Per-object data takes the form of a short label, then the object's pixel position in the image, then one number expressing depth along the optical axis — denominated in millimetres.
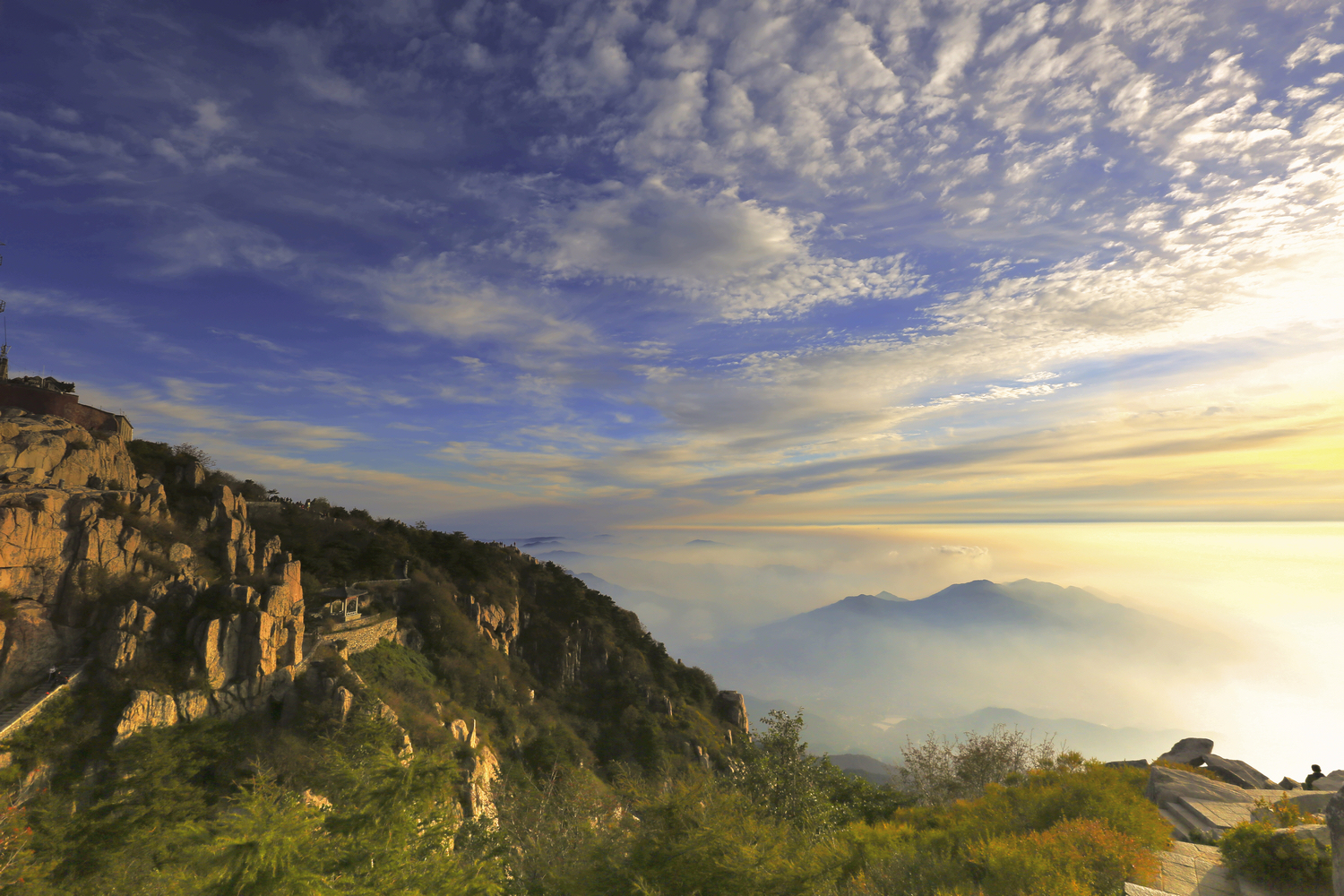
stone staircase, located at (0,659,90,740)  26681
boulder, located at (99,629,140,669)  30906
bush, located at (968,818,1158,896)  14492
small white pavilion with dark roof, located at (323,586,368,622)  45250
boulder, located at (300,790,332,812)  30078
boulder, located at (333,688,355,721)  35531
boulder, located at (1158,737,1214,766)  38578
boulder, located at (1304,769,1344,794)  32719
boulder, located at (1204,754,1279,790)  33844
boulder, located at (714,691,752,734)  76688
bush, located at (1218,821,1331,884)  15305
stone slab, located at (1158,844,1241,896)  16312
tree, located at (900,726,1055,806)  40125
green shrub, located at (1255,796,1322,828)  18547
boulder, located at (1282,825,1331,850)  16162
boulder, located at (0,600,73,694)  28922
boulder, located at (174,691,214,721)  31375
